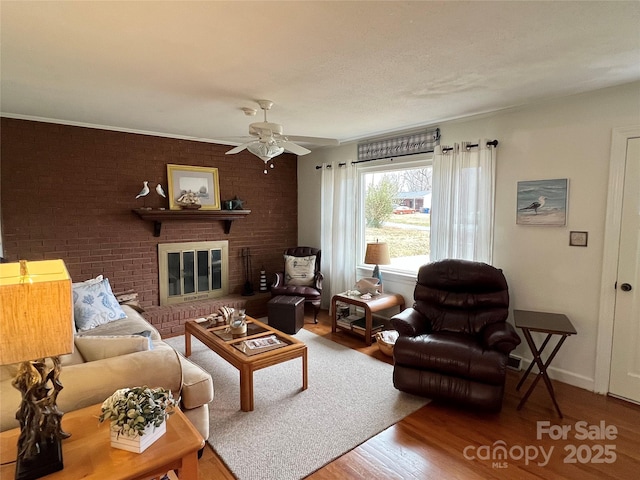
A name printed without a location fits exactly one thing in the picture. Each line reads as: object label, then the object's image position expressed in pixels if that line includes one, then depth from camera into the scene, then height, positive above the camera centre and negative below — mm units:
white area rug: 2117 -1458
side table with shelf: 3916 -1006
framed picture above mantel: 4508 +386
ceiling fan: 2821 +655
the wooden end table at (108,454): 1240 -908
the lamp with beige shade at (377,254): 4176 -437
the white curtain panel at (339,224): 4859 -94
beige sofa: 1579 -801
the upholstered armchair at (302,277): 4719 -869
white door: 2650 -574
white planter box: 1320 -867
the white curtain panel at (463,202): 3430 +171
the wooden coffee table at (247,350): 2607 -1078
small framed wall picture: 2889 -160
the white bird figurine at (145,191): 4196 +298
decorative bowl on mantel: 4512 +131
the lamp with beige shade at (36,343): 1036 -393
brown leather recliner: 2496 -964
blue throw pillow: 3242 -879
